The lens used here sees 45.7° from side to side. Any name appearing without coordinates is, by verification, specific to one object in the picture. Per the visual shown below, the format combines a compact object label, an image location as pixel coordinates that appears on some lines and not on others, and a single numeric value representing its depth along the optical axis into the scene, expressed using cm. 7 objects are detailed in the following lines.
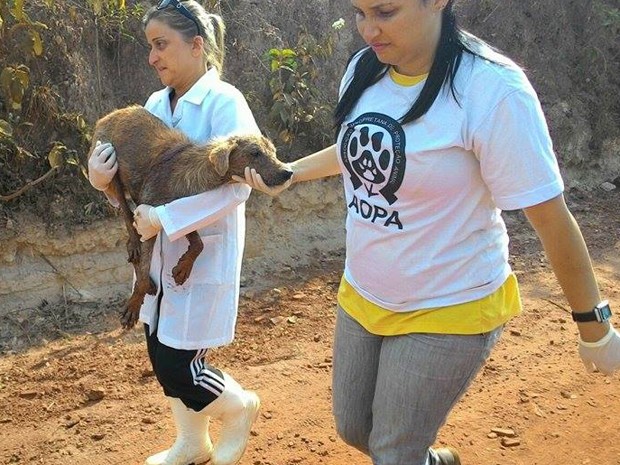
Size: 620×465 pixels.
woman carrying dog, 318
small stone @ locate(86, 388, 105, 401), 441
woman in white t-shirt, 220
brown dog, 308
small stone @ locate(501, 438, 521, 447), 393
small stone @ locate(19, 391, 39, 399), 446
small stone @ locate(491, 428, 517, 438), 401
